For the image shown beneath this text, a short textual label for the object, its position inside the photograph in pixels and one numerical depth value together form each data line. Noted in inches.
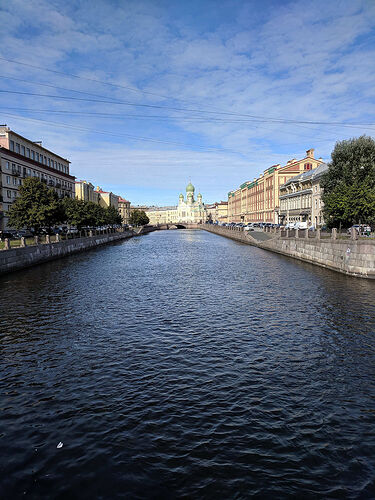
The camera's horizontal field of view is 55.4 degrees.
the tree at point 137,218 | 6875.0
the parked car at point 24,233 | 2280.0
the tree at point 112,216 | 4272.9
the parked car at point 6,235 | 1989.9
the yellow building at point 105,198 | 6508.4
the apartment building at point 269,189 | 4188.0
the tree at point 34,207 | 1860.2
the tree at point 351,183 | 1710.1
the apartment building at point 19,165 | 2532.0
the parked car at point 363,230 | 1231.2
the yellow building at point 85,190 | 4914.1
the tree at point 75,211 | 2694.4
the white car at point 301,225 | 2372.4
